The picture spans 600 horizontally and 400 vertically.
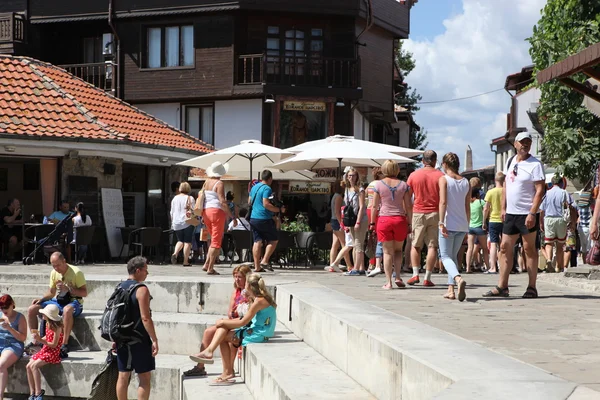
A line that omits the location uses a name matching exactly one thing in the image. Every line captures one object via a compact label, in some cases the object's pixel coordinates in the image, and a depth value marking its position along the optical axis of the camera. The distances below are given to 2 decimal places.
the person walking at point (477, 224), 18.14
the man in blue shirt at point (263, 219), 16.02
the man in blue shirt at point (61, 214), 19.59
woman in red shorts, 12.26
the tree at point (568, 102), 28.45
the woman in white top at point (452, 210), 10.91
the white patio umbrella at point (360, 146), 18.30
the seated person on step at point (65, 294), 13.16
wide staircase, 4.81
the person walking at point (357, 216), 15.93
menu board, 21.50
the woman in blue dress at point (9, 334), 12.84
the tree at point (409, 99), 58.09
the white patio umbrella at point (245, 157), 19.02
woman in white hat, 16.06
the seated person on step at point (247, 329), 9.85
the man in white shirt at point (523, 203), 10.02
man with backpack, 10.46
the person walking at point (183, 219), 18.97
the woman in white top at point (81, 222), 19.61
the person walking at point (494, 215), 17.08
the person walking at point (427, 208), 12.33
